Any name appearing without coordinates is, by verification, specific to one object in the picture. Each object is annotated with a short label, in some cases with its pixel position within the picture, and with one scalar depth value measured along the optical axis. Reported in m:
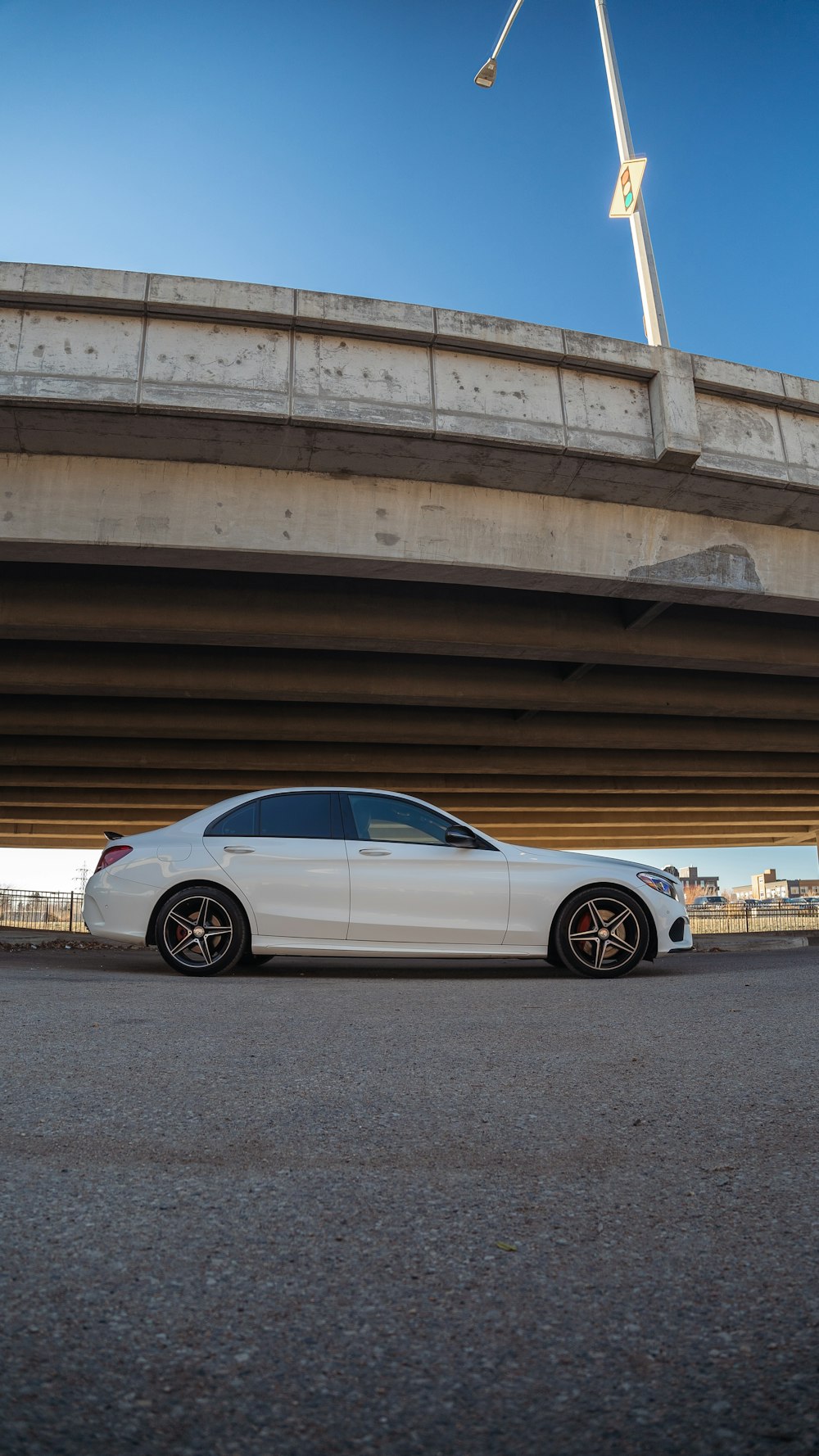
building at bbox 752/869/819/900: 152.50
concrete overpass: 8.61
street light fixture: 12.78
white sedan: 6.81
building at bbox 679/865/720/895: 151.38
